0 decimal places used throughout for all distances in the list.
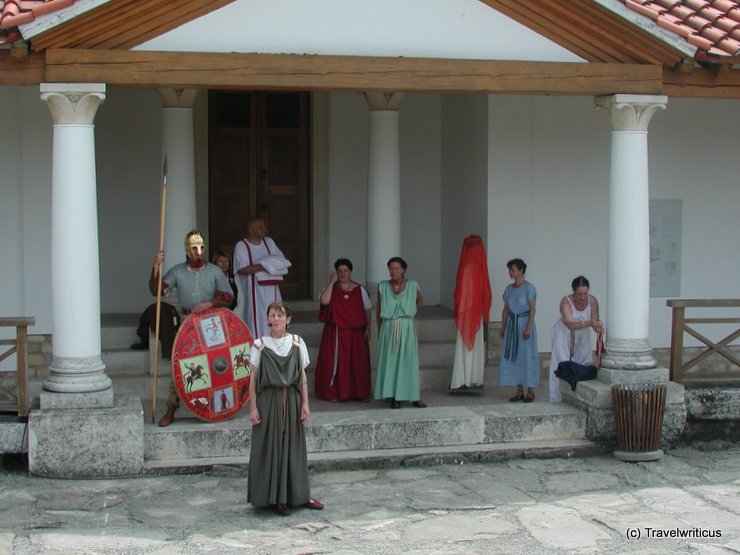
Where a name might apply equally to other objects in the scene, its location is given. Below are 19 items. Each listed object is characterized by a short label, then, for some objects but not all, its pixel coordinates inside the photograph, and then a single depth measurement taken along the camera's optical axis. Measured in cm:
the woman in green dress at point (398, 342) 1056
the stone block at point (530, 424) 988
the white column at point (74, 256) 895
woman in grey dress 809
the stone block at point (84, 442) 890
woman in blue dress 1087
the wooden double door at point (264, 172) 1277
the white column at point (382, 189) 1168
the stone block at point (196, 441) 924
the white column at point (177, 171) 1115
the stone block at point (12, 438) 906
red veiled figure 1098
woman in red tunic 1085
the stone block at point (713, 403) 1039
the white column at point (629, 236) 999
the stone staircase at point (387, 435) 928
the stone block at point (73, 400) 898
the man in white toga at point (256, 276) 1102
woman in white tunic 1041
